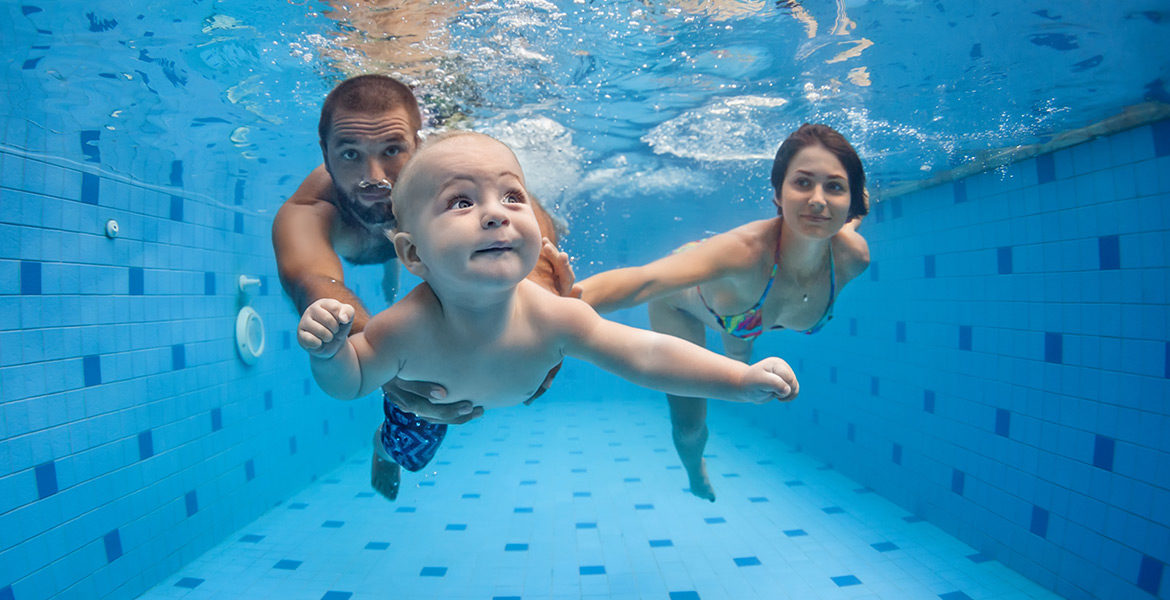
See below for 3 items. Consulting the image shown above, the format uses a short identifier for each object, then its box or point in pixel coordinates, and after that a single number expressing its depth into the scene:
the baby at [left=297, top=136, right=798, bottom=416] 1.73
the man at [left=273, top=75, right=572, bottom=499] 2.72
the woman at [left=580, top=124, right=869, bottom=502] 3.54
